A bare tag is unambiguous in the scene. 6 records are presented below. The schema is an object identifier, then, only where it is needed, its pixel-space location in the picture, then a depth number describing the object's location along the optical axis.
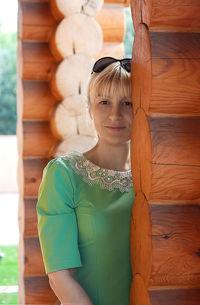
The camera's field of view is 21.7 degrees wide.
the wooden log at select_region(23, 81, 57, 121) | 4.25
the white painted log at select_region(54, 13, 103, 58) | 3.77
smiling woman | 2.08
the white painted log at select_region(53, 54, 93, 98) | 3.80
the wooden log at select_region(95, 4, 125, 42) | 4.23
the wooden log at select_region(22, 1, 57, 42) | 4.18
